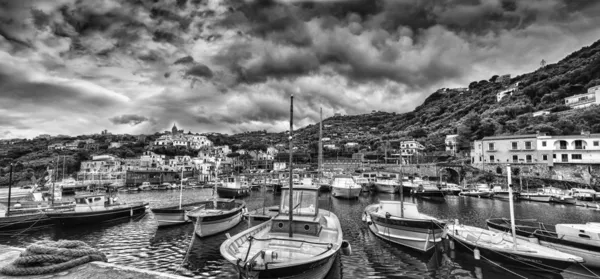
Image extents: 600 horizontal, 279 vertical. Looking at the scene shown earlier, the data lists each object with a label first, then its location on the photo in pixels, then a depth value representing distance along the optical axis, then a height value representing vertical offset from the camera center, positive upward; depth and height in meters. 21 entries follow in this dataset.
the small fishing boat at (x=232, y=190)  44.94 -5.18
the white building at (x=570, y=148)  42.19 +1.83
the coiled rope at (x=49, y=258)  4.55 -1.86
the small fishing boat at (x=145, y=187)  62.61 -6.44
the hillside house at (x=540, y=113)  69.24 +12.99
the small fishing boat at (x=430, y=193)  39.42 -5.36
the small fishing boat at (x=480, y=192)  40.06 -5.30
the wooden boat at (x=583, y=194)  33.81 -4.79
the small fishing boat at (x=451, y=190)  43.13 -5.18
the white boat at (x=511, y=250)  10.33 -4.22
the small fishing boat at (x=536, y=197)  34.88 -5.32
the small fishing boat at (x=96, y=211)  21.38 -4.48
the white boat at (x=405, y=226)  14.04 -3.93
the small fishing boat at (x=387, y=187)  45.97 -4.91
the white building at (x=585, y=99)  64.45 +16.34
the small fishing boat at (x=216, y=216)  17.34 -4.06
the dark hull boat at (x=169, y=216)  20.47 -4.48
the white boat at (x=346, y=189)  39.59 -4.62
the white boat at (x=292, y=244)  7.15 -3.01
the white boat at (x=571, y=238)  11.50 -3.92
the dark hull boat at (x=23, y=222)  18.86 -4.68
